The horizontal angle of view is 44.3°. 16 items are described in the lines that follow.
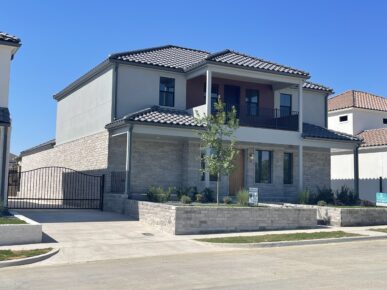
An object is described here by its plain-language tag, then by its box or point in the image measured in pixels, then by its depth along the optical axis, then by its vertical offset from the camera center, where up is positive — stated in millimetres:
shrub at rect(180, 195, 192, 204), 18486 -611
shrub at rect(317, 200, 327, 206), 21016 -702
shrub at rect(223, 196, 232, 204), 19792 -622
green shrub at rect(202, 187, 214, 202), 20334 -441
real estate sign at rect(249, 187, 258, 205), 18491 -399
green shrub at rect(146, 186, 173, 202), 19062 -453
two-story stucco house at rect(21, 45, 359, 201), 21953 +3005
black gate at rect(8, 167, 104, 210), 22719 -372
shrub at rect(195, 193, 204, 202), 19828 -545
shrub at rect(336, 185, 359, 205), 22362 -490
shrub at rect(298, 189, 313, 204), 22531 -486
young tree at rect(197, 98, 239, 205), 18047 +1571
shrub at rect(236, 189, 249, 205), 18797 -495
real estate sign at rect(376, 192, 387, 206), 22531 -500
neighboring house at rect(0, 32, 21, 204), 17094 +3198
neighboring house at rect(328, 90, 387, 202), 29141 +3354
